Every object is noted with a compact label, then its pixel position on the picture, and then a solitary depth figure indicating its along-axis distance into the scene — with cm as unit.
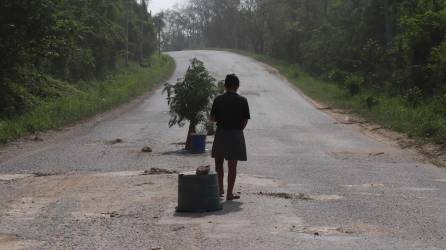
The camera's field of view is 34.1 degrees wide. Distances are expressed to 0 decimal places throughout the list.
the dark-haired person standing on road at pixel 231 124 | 1030
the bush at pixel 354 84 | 3528
